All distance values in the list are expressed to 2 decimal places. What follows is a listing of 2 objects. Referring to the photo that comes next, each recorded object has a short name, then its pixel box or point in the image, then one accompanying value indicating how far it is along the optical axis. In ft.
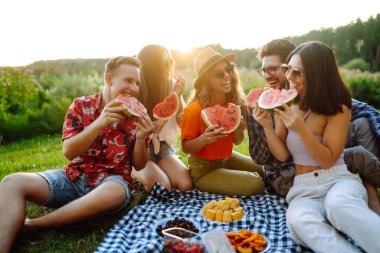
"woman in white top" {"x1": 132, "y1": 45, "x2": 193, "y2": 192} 15.52
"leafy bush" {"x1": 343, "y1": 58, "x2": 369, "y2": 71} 79.98
